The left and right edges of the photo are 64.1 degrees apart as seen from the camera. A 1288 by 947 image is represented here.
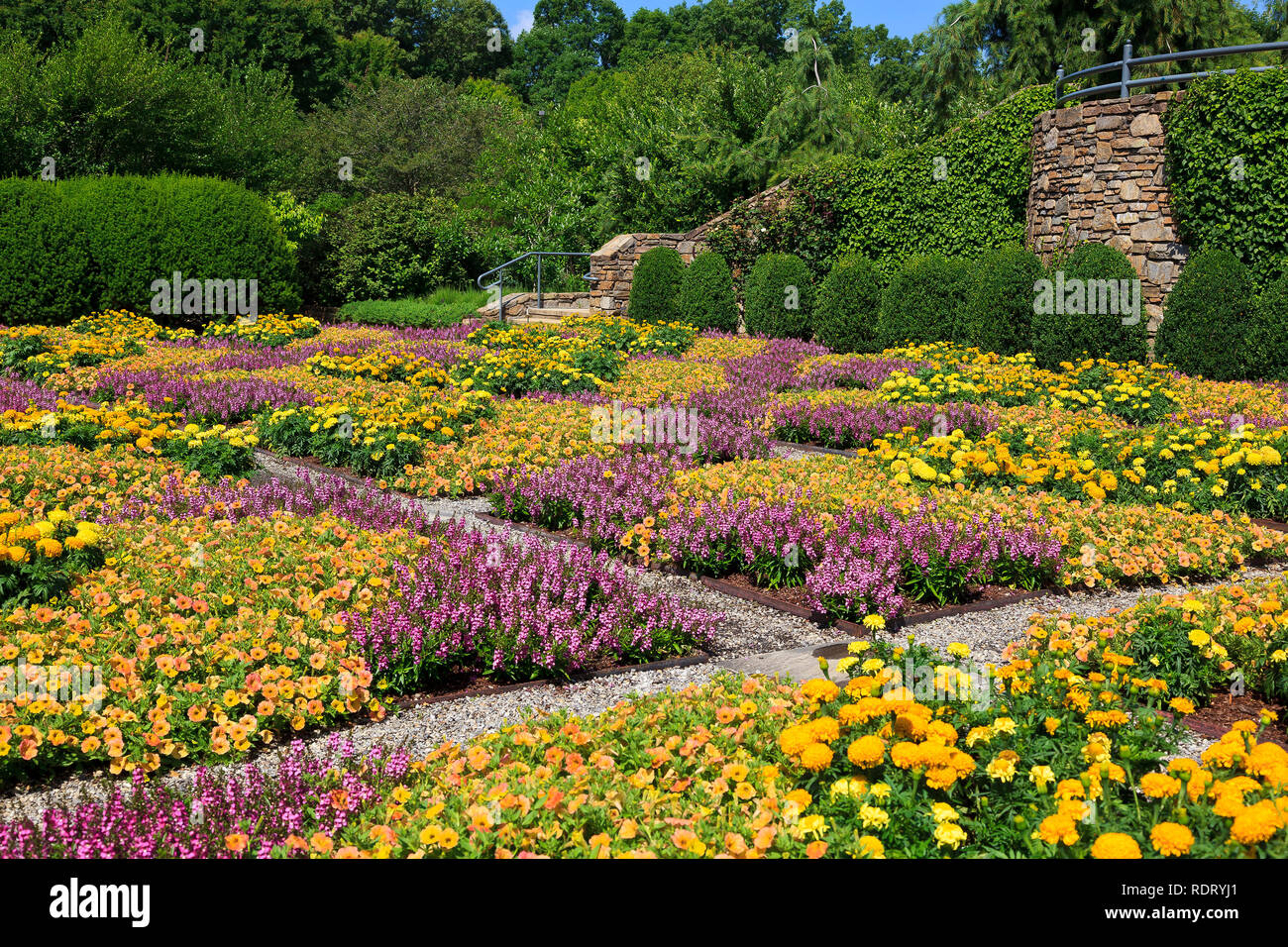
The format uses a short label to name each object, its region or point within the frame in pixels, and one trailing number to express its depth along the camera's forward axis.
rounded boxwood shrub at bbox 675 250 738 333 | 19.30
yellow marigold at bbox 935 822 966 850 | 2.42
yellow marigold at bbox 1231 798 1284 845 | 2.23
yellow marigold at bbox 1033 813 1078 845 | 2.37
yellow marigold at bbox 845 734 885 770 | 2.68
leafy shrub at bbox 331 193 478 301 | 24.62
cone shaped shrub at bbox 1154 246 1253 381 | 11.96
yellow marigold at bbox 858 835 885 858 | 2.41
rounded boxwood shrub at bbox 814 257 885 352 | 16.00
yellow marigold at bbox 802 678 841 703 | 3.13
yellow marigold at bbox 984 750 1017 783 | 2.67
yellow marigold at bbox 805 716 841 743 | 2.85
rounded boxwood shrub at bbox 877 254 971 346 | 15.02
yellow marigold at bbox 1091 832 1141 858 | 2.19
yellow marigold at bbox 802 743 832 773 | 2.72
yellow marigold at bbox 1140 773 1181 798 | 2.50
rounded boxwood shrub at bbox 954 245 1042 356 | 13.55
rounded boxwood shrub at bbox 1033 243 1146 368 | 12.77
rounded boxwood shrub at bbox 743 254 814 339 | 18.08
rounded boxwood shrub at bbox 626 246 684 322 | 19.88
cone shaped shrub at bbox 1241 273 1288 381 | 11.66
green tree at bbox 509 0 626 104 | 57.31
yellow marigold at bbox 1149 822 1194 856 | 2.24
